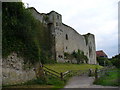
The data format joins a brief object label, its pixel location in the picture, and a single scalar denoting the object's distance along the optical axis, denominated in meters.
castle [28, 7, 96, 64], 20.48
